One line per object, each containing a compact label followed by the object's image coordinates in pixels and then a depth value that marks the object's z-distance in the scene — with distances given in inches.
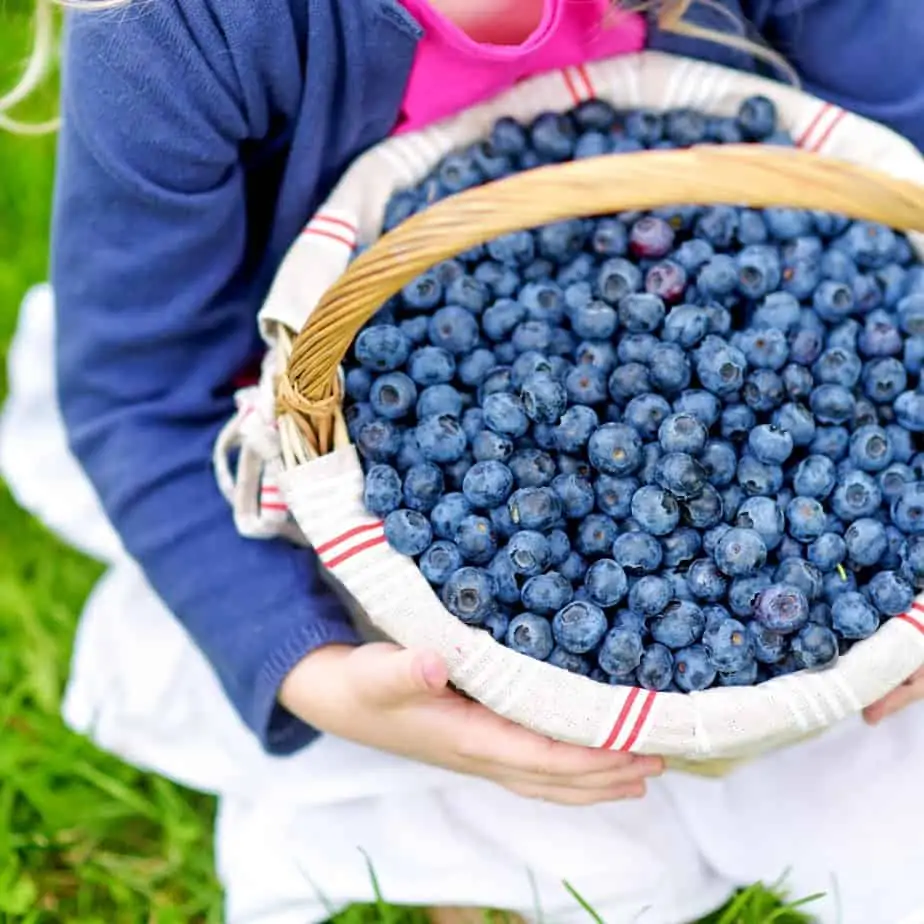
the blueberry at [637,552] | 34.9
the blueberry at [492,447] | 36.2
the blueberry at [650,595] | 34.6
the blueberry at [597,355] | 38.1
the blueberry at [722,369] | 36.9
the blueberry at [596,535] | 36.0
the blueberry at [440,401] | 37.2
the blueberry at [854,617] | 34.8
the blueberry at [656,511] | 34.9
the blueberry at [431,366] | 37.6
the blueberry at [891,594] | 35.1
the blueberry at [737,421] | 37.3
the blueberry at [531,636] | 34.5
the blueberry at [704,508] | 35.7
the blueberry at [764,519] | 35.6
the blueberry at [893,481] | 36.9
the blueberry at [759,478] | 36.5
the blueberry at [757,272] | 39.3
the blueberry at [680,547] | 35.5
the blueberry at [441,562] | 35.2
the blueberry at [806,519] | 35.8
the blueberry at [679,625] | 34.3
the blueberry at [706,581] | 35.0
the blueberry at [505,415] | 36.2
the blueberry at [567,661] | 35.0
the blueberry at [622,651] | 34.0
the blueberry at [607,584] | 34.6
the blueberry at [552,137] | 43.1
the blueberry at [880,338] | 38.9
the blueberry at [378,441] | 37.0
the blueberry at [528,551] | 34.5
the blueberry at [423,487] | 36.0
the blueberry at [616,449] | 35.6
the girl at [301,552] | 39.2
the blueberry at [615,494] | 36.1
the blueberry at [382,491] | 35.9
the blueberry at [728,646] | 34.1
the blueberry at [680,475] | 34.9
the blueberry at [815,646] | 34.4
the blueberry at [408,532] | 35.3
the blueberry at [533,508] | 34.8
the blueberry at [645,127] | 43.2
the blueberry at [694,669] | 34.4
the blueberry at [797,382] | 37.9
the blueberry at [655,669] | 34.4
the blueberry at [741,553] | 34.6
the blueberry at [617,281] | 39.0
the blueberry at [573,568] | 35.9
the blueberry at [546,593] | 34.6
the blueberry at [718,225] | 40.3
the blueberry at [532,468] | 36.1
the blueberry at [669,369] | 37.1
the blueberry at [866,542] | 35.7
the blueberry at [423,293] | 38.9
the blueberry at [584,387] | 37.3
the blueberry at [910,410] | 37.7
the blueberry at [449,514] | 35.6
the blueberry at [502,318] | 38.7
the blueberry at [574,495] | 36.0
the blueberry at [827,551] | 35.7
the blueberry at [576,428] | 36.4
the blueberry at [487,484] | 35.2
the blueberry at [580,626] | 34.0
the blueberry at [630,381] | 37.3
